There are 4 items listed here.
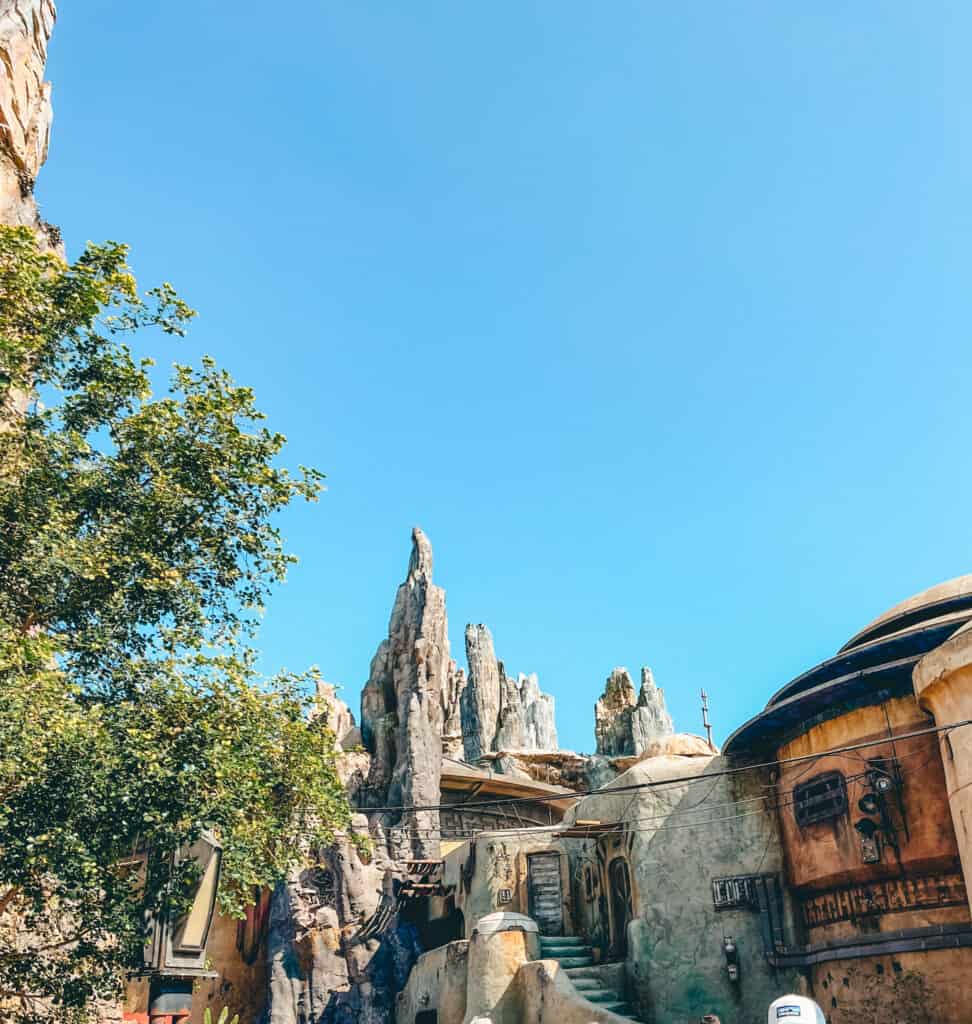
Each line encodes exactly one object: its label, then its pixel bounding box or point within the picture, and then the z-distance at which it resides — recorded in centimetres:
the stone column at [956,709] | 1672
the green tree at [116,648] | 1339
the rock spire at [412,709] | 4250
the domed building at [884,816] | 1766
